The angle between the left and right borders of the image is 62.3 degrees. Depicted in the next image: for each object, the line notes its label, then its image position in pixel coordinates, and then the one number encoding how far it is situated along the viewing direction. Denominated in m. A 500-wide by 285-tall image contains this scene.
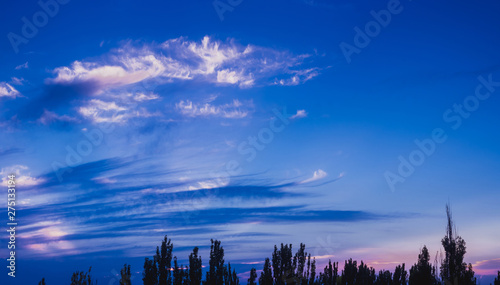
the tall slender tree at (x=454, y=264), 48.38
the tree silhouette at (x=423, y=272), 48.80
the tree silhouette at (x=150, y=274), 43.00
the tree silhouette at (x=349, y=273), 51.22
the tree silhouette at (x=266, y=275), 48.06
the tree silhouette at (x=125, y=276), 42.56
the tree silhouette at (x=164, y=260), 42.50
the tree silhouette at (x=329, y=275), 51.66
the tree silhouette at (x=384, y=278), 52.07
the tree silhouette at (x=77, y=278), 42.14
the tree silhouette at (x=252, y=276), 47.00
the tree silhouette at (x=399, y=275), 51.62
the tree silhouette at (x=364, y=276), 50.05
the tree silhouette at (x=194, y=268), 43.47
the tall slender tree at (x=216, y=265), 45.04
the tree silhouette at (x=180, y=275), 42.44
